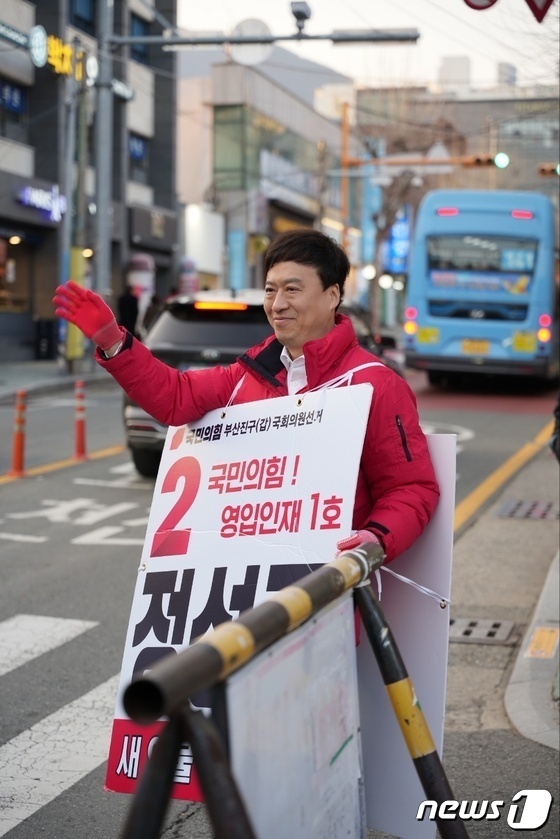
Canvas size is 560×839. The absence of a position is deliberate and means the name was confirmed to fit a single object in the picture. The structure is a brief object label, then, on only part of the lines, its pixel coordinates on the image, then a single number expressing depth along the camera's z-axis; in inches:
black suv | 437.4
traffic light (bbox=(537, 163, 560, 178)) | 720.5
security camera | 762.8
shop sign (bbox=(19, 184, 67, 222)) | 1220.7
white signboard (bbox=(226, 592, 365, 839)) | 86.3
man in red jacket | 130.1
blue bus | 891.4
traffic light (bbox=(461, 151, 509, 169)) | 1202.6
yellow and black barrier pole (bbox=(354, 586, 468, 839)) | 112.3
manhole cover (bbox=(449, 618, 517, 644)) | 262.7
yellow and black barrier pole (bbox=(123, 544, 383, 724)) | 76.4
